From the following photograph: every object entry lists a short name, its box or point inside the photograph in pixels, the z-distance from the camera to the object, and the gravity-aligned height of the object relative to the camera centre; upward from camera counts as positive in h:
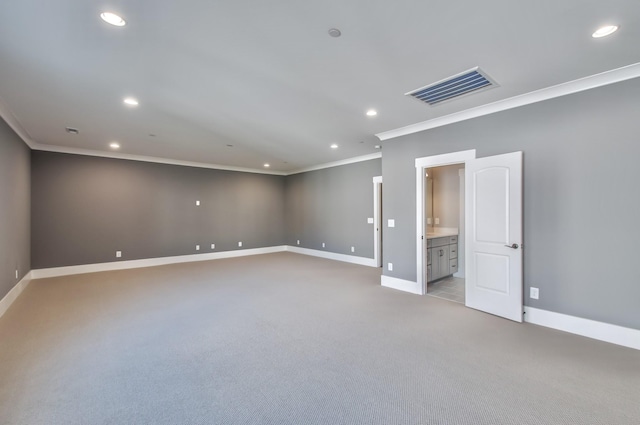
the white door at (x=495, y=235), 3.46 -0.30
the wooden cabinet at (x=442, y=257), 5.10 -0.87
